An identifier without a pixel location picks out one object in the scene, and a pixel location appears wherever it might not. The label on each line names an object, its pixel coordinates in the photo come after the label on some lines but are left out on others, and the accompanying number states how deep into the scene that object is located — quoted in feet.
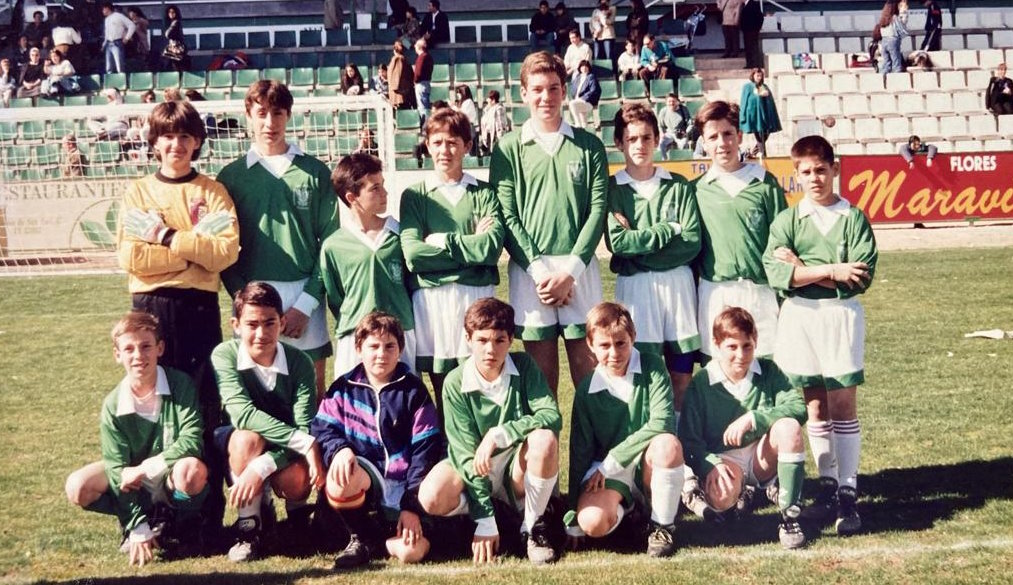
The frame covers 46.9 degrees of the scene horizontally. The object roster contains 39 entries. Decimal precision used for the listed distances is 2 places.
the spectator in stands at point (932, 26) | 75.92
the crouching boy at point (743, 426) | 14.71
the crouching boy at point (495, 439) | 14.17
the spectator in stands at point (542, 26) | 72.08
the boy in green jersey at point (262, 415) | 14.57
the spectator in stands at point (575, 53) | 66.90
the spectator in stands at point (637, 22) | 72.02
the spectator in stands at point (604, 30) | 71.72
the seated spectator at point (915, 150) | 56.39
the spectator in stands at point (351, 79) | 62.44
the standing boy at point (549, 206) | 16.31
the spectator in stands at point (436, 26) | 74.02
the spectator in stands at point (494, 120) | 59.88
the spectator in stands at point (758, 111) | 59.26
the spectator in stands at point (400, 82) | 62.95
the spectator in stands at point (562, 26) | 71.61
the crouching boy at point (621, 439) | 14.26
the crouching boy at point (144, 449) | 14.57
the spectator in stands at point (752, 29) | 73.97
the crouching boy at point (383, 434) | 14.44
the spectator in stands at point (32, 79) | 67.05
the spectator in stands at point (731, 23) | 73.97
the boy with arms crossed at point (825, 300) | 15.62
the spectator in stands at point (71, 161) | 39.63
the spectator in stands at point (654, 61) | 70.03
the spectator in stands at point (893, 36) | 71.92
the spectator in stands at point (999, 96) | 69.41
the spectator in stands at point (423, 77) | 64.03
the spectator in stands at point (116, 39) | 71.31
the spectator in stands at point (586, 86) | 63.52
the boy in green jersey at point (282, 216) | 16.40
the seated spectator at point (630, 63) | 70.85
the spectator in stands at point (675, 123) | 62.03
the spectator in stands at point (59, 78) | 67.62
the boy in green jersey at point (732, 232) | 16.51
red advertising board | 56.49
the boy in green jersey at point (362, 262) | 16.06
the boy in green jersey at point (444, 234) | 16.08
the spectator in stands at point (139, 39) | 73.46
